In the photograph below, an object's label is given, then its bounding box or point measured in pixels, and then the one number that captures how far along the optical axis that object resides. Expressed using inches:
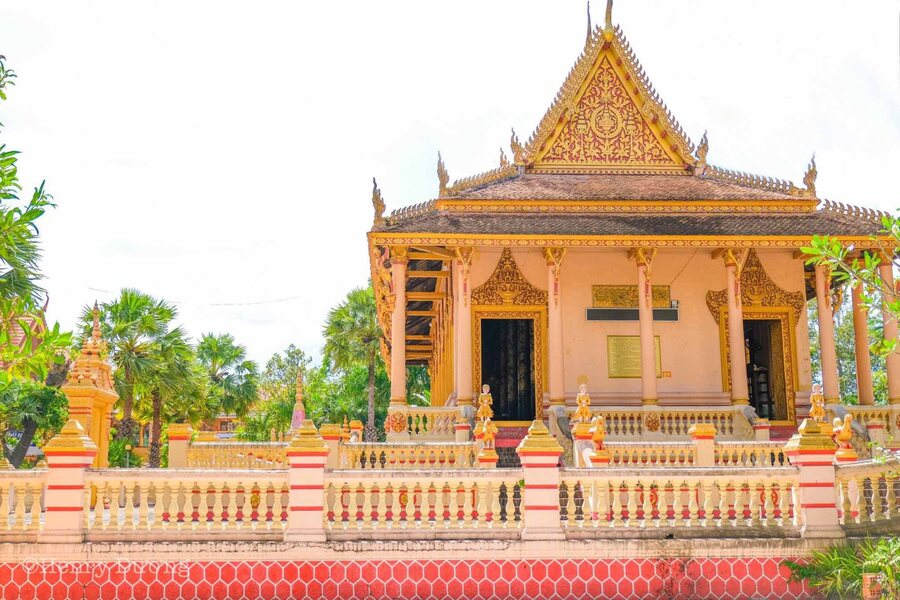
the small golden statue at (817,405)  508.6
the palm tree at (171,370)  959.0
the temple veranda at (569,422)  348.8
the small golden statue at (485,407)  540.4
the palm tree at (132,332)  941.2
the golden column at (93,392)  545.6
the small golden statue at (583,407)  509.4
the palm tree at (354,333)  1497.3
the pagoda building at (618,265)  680.4
